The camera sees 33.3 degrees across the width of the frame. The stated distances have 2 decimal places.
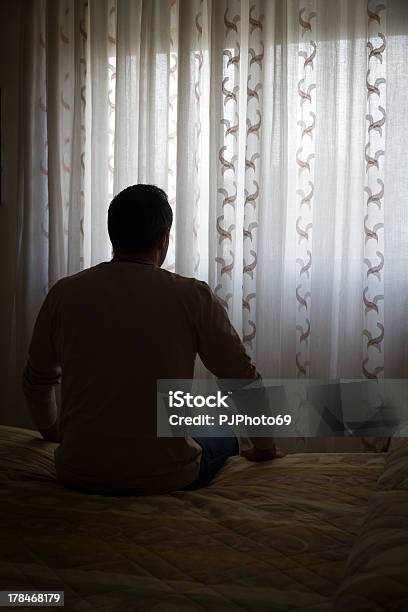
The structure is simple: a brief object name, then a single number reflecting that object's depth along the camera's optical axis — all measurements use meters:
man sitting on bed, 1.47
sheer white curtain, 2.95
